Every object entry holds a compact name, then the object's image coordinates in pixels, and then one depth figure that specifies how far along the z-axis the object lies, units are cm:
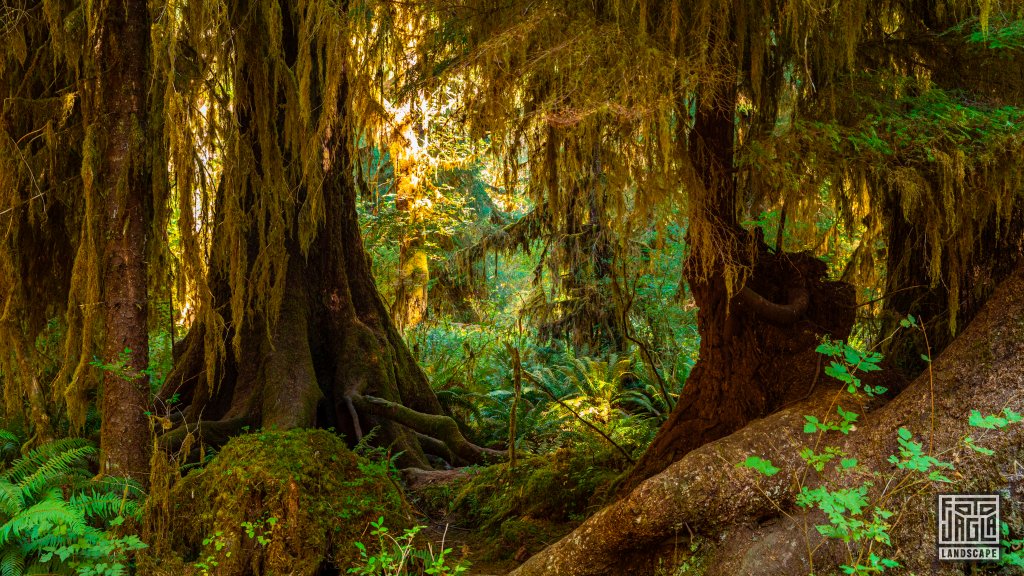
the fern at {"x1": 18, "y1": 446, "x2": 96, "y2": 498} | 404
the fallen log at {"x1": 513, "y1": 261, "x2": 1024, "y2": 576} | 316
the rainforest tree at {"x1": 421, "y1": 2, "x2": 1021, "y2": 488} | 349
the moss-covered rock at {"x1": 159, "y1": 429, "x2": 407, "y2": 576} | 405
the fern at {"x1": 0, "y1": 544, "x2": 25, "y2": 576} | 368
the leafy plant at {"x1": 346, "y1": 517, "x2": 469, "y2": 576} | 375
